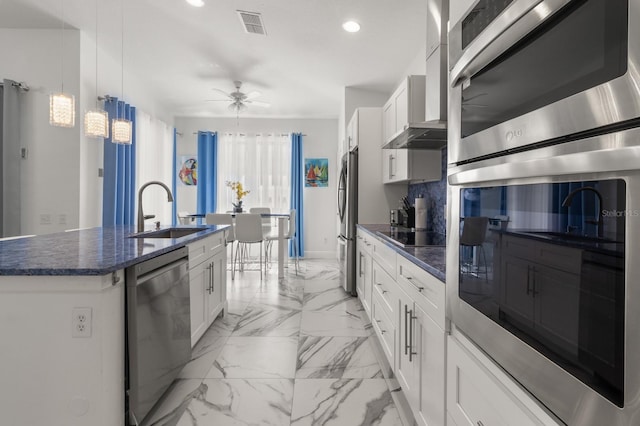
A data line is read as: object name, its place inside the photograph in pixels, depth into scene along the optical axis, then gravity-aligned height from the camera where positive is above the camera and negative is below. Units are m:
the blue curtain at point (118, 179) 4.13 +0.38
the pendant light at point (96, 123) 2.96 +0.75
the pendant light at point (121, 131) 3.23 +0.74
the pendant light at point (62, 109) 2.71 +0.80
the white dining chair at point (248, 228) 4.95 -0.27
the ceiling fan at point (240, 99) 4.98 +1.70
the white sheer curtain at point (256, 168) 6.71 +0.83
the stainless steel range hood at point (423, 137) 2.09 +0.54
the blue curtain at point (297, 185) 6.63 +0.49
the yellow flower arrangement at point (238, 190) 5.81 +0.37
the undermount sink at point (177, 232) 2.94 -0.21
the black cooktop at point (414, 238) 2.02 -0.18
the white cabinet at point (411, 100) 2.66 +0.89
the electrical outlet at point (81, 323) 1.33 -0.45
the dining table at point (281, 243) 5.02 -0.50
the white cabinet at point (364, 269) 3.01 -0.58
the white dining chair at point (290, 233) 5.45 -0.39
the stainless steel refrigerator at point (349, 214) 3.86 -0.04
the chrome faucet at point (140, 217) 2.61 -0.07
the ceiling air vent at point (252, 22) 3.24 +1.89
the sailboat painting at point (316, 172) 6.77 +0.77
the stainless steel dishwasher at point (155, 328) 1.51 -0.61
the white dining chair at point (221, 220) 5.09 -0.16
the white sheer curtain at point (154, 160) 5.09 +0.80
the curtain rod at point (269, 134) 6.74 +1.52
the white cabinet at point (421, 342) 1.27 -0.58
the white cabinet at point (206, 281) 2.39 -0.58
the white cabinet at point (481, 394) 0.76 -0.48
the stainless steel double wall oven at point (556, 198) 0.50 +0.03
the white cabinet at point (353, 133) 3.89 +0.94
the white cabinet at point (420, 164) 2.88 +0.40
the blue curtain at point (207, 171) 6.54 +0.74
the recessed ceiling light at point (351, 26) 3.31 +1.84
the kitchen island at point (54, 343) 1.32 -0.53
